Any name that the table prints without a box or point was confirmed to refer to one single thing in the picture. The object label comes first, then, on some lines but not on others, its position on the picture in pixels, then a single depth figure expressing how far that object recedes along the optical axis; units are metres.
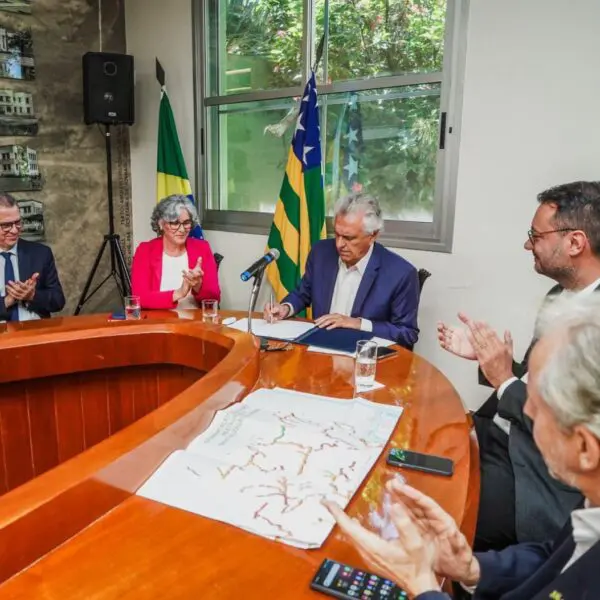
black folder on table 1.98
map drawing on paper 0.92
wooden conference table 0.78
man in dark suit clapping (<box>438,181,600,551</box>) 1.32
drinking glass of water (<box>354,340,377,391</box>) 1.57
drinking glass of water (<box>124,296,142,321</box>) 2.22
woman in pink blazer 2.83
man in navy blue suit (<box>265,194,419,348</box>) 2.42
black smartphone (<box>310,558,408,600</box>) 0.75
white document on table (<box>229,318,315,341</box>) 2.12
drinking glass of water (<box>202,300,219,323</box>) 2.24
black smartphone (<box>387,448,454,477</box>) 1.11
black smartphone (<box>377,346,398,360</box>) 1.92
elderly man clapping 0.68
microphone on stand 1.89
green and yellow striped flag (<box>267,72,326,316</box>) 3.28
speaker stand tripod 3.99
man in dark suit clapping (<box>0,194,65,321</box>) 2.57
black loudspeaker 3.79
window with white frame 3.00
